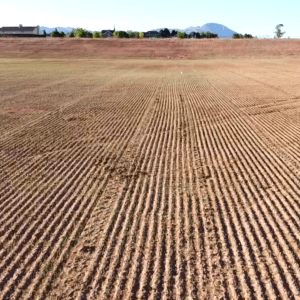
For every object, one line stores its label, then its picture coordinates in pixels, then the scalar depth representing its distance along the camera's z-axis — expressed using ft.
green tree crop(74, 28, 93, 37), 326.85
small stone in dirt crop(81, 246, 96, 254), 22.68
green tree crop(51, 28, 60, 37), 321.93
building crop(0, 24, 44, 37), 447.83
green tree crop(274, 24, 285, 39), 408.46
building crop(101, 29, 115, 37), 447.42
